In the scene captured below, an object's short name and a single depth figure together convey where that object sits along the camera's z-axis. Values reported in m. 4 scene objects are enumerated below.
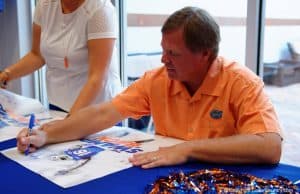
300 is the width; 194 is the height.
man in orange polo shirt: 1.10
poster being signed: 1.03
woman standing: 1.59
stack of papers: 1.53
